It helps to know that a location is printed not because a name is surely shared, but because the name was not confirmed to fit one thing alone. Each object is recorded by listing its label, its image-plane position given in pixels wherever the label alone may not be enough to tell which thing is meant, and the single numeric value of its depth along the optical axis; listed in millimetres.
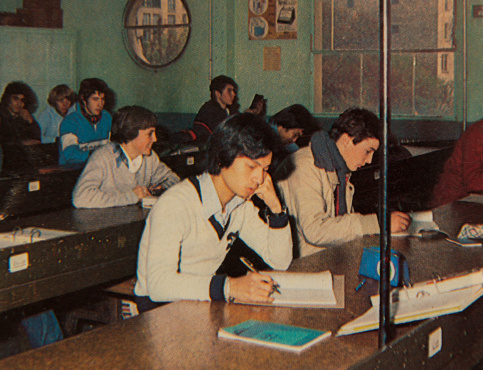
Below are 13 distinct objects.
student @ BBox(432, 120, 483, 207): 3787
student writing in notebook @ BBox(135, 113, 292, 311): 1826
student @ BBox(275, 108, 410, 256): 2676
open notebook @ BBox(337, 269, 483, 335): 1591
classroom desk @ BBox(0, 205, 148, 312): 2635
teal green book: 1482
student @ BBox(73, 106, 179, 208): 3471
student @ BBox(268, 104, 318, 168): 5016
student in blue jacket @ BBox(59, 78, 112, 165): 5402
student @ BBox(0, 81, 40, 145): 6613
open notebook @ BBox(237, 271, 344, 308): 1795
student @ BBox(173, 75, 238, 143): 6188
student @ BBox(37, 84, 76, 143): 6844
